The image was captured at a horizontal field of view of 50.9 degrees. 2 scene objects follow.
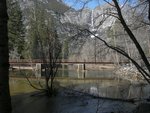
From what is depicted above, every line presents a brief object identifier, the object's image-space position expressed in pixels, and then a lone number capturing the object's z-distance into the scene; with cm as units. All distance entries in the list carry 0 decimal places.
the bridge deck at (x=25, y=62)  3124
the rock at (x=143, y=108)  590
